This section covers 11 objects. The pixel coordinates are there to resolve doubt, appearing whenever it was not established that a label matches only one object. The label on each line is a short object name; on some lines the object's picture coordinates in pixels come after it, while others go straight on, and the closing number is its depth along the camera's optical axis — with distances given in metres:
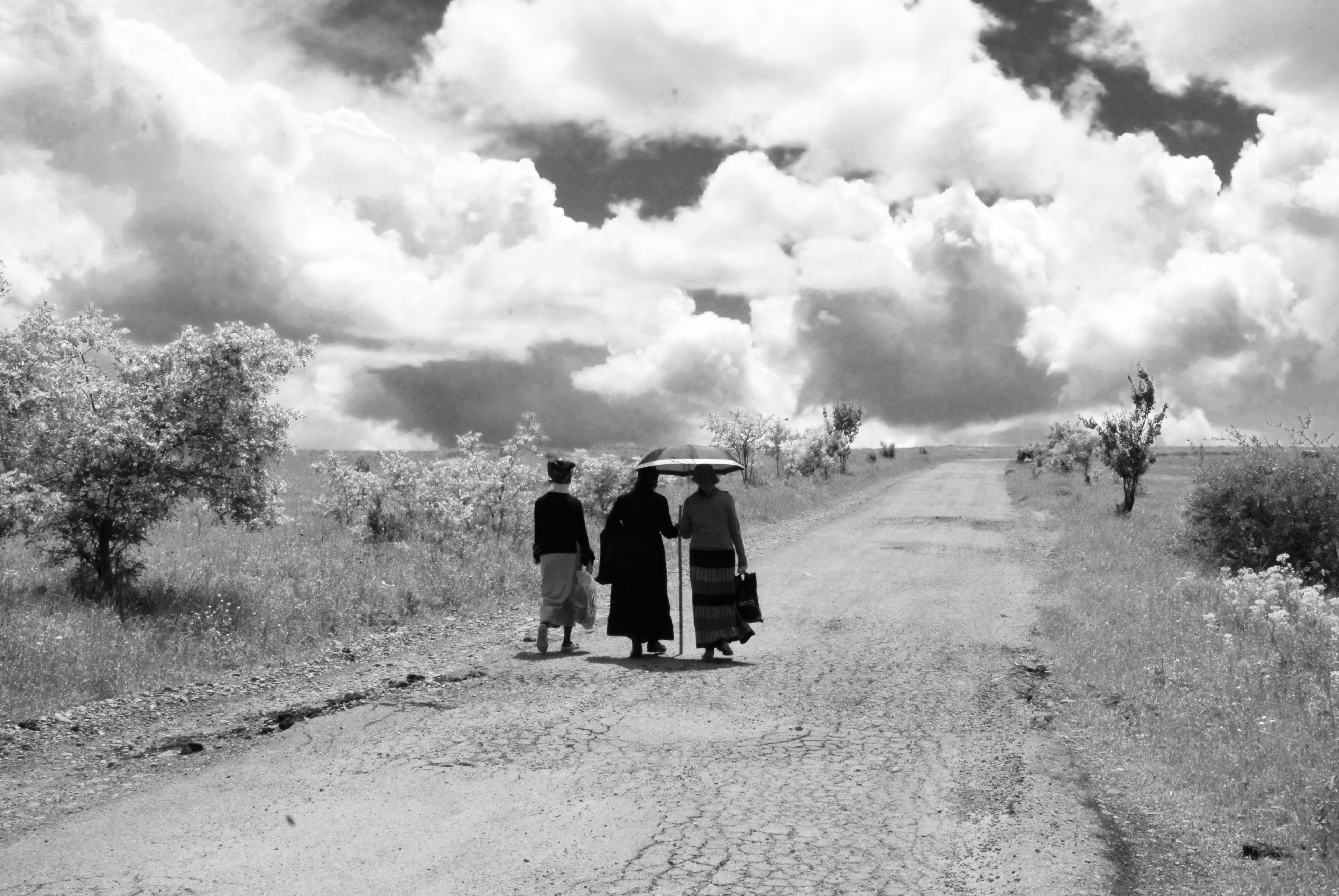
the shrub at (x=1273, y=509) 19.41
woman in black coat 10.83
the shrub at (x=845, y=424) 61.59
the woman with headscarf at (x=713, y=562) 10.66
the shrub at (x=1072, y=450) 53.84
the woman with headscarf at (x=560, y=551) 11.12
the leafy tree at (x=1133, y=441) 32.84
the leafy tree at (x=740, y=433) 48.62
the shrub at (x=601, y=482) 27.52
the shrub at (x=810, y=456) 53.34
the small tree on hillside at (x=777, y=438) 50.91
